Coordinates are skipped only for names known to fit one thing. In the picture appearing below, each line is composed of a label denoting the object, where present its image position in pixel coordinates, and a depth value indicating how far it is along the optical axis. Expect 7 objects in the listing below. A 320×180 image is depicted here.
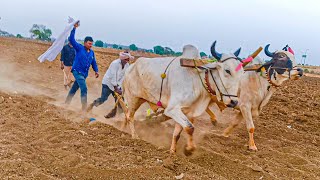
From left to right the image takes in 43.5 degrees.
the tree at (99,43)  52.36
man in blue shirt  7.70
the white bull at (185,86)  5.43
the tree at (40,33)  55.09
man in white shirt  7.45
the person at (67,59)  9.90
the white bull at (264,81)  6.72
